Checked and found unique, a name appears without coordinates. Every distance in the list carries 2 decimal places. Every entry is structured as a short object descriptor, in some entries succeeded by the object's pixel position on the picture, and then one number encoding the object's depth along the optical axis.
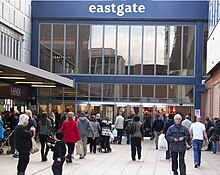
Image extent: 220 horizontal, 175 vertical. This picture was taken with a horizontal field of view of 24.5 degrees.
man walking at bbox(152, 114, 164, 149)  23.69
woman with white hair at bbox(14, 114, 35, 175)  11.21
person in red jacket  16.08
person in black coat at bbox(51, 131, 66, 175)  11.11
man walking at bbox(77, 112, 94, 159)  18.36
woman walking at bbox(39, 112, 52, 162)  16.73
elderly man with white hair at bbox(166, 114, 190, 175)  13.05
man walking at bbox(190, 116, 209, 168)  15.91
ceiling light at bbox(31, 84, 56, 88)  34.03
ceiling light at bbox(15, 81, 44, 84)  29.47
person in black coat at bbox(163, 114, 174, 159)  18.02
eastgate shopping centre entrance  34.81
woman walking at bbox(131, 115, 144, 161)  17.73
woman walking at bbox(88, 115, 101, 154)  20.62
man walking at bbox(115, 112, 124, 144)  27.17
